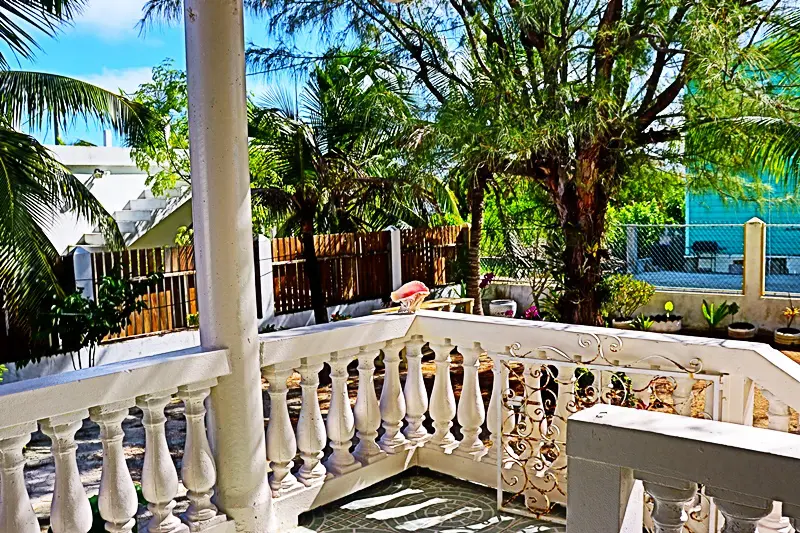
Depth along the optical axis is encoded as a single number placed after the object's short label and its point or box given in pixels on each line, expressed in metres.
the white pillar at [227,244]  2.70
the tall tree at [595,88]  4.14
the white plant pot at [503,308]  11.13
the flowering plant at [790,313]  9.57
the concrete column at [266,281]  10.05
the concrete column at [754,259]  9.84
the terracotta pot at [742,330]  9.72
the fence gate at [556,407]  2.93
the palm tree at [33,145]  5.24
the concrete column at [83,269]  8.48
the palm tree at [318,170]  9.34
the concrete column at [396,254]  11.93
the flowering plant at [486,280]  10.92
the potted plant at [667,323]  10.10
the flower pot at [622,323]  9.16
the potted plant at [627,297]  9.15
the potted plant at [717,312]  10.02
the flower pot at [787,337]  9.18
